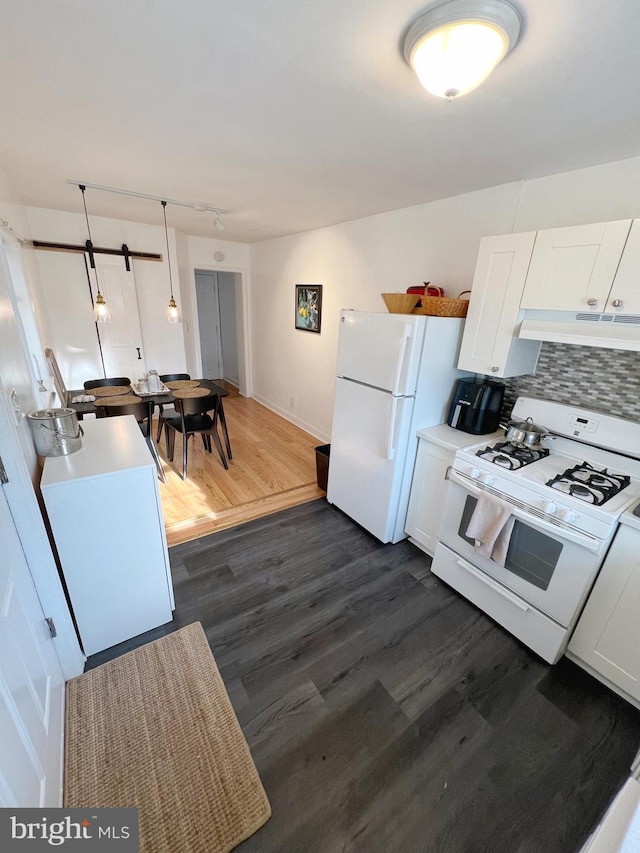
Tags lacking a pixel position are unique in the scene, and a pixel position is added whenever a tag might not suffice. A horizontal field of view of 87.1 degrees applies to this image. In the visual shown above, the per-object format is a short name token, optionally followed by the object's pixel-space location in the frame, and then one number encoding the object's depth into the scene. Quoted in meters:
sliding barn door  3.96
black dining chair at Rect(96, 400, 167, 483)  2.85
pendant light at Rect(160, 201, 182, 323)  3.46
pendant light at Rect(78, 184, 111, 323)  2.97
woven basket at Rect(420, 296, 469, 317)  2.12
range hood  1.53
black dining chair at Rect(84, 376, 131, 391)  3.51
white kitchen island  1.45
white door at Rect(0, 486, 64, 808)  0.88
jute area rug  1.16
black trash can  3.05
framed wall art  3.89
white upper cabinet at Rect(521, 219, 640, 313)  1.53
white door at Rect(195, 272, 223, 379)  6.16
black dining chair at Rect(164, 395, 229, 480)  3.08
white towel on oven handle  1.72
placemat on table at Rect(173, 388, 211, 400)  3.20
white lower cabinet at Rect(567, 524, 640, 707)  1.45
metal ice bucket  1.55
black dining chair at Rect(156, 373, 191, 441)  4.03
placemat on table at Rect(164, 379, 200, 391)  3.63
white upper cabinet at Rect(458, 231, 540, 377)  1.85
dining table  2.89
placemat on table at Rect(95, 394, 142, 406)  2.92
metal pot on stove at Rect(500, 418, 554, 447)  2.04
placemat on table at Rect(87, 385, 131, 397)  3.24
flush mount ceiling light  0.91
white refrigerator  2.09
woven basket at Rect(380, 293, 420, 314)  2.19
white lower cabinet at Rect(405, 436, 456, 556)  2.21
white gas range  1.53
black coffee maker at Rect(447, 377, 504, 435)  2.19
